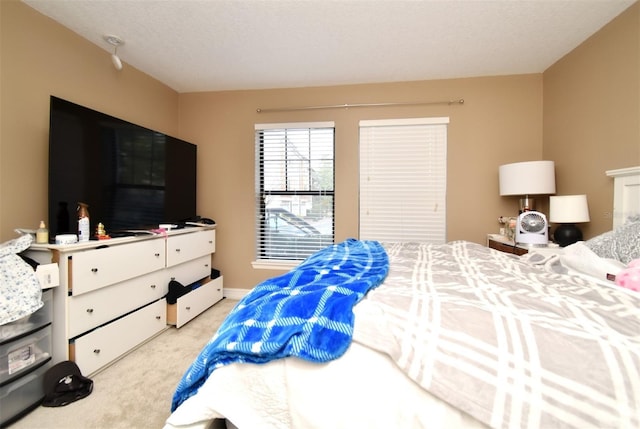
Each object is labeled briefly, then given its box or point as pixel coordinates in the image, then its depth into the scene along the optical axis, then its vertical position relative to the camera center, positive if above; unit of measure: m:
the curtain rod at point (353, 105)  2.85 +1.22
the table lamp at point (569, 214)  2.01 +0.01
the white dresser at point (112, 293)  1.59 -0.59
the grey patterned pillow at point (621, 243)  1.37 -0.16
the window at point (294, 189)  3.09 +0.28
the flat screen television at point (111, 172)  1.75 +0.31
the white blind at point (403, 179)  2.92 +0.38
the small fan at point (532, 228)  2.23 -0.12
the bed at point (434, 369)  0.66 -0.43
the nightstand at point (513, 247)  2.06 -0.27
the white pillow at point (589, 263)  1.29 -0.25
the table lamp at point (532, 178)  2.30 +0.33
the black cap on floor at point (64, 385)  1.49 -1.02
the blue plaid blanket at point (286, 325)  0.75 -0.36
